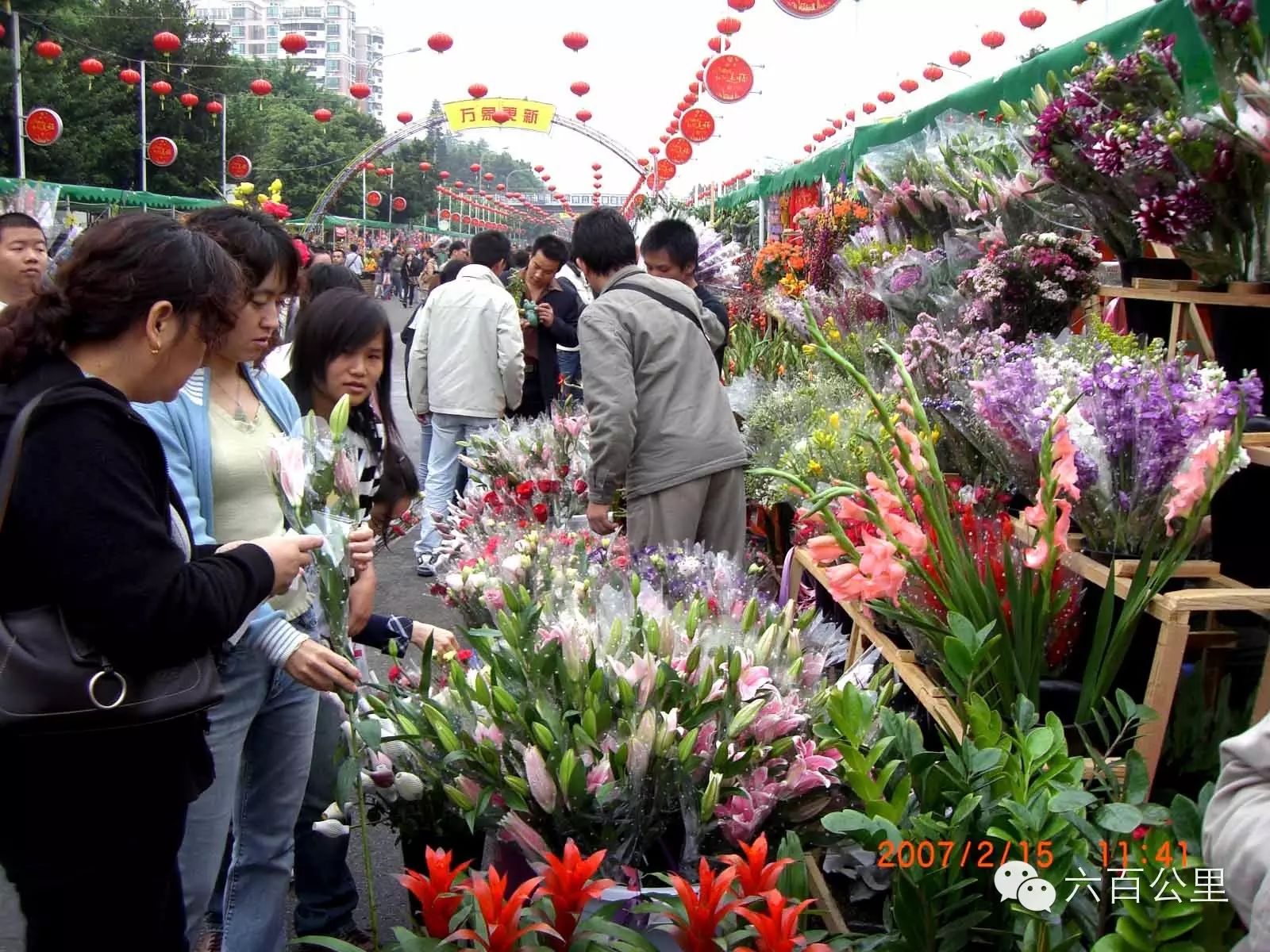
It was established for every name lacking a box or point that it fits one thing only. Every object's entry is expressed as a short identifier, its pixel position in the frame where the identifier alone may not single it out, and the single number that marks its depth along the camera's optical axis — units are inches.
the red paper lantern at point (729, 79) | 586.2
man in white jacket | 268.5
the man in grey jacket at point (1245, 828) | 48.9
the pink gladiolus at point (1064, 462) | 87.5
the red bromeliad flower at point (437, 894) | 69.0
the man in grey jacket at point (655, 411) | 164.1
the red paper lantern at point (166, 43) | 832.9
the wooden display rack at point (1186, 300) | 100.5
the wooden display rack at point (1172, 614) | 86.4
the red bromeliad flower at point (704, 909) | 66.9
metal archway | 1222.9
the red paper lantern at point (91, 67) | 887.1
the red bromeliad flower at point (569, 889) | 68.0
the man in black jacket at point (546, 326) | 297.3
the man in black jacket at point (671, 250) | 217.9
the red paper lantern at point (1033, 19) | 592.1
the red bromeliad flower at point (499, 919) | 65.0
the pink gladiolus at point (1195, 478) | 83.7
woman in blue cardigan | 88.9
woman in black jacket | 63.5
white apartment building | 5610.2
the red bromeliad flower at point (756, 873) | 69.8
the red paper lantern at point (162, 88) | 1030.4
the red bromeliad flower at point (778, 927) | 64.1
